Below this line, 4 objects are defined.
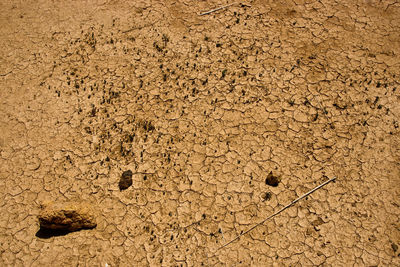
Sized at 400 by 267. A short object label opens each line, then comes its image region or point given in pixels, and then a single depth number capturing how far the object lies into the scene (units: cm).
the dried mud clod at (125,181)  407
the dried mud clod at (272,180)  399
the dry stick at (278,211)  372
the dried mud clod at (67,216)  371
